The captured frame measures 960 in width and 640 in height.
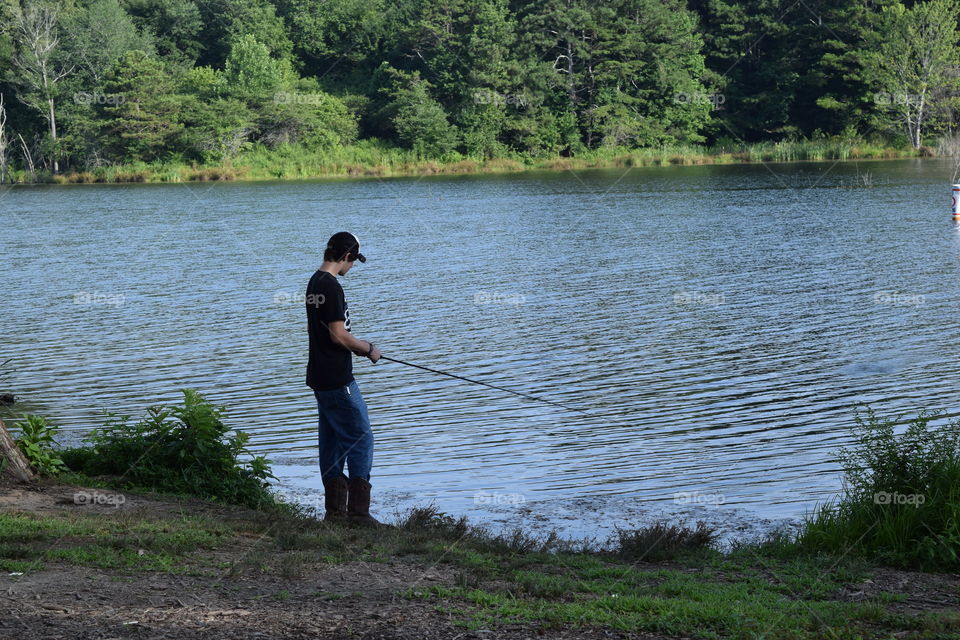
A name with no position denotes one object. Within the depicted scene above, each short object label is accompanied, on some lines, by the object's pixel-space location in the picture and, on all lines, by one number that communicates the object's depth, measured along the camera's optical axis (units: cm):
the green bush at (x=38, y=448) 1584
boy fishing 1412
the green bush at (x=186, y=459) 1602
